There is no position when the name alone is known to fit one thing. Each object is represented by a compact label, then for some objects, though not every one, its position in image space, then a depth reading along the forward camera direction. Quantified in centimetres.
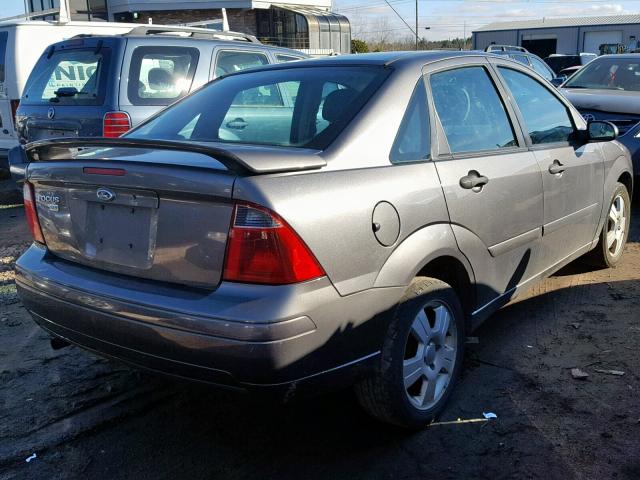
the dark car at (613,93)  732
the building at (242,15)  2553
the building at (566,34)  5525
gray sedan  247
